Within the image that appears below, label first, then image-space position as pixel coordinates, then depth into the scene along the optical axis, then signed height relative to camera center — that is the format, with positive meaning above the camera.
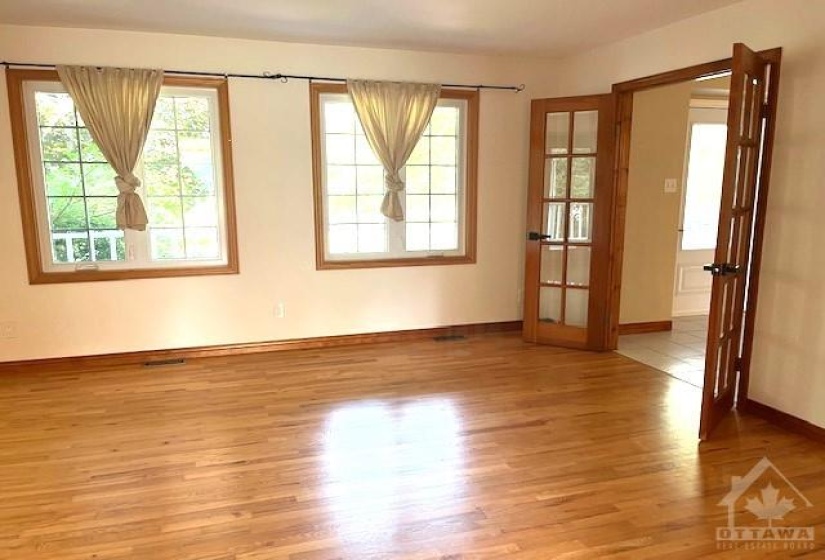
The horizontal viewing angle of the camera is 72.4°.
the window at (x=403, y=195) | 4.77 +0.04
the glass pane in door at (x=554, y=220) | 4.89 -0.21
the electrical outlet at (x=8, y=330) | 4.24 -1.00
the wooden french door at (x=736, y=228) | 2.92 -0.18
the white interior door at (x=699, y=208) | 5.79 -0.13
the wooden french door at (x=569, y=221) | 4.64 -0.21
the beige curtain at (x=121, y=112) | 4.06 +0.61
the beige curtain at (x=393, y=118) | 4.65 +0.65
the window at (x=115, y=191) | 4.14 +0.05
